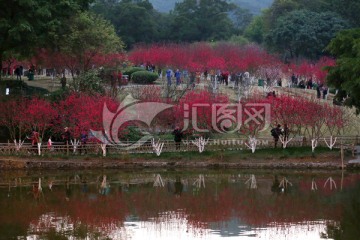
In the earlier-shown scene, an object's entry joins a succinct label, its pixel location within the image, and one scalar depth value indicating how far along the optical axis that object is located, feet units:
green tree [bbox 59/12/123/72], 157.48
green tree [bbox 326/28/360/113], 125.80
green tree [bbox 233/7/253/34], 545.03
